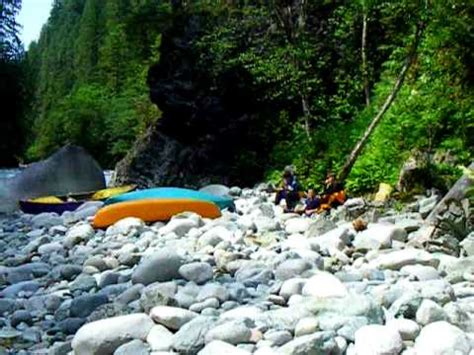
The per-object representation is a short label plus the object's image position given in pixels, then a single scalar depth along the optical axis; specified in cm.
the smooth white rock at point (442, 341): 378
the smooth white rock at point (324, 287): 504
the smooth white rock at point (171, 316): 456
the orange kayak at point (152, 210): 1040
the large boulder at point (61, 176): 1767
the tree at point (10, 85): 3659
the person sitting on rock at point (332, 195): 1015
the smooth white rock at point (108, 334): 435
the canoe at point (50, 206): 1406
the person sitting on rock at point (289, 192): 1088
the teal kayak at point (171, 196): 1146
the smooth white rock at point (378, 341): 383
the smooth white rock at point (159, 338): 424
